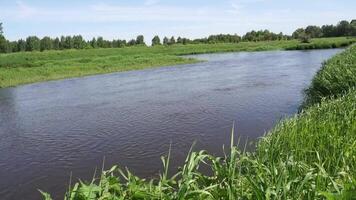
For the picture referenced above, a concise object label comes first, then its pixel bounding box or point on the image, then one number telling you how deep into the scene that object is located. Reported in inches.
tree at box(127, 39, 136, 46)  5003.9
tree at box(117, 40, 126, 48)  4615.7
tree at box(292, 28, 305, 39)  5636.3
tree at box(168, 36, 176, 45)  5290.4
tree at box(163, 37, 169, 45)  5356.8
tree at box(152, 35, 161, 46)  5344.5
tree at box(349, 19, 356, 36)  4709.9
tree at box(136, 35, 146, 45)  5219.5
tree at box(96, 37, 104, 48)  4525.1
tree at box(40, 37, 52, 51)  4224.9
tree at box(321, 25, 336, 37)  5184.1
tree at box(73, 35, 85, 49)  4372.5
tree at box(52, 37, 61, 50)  4345.5
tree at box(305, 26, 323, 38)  5551.2
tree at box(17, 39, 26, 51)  4213.8
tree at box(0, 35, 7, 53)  3735.2
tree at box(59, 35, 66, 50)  4421.8
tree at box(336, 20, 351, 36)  4906.5
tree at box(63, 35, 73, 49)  4404.5
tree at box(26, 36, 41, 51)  4159.7
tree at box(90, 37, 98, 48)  4463.6
